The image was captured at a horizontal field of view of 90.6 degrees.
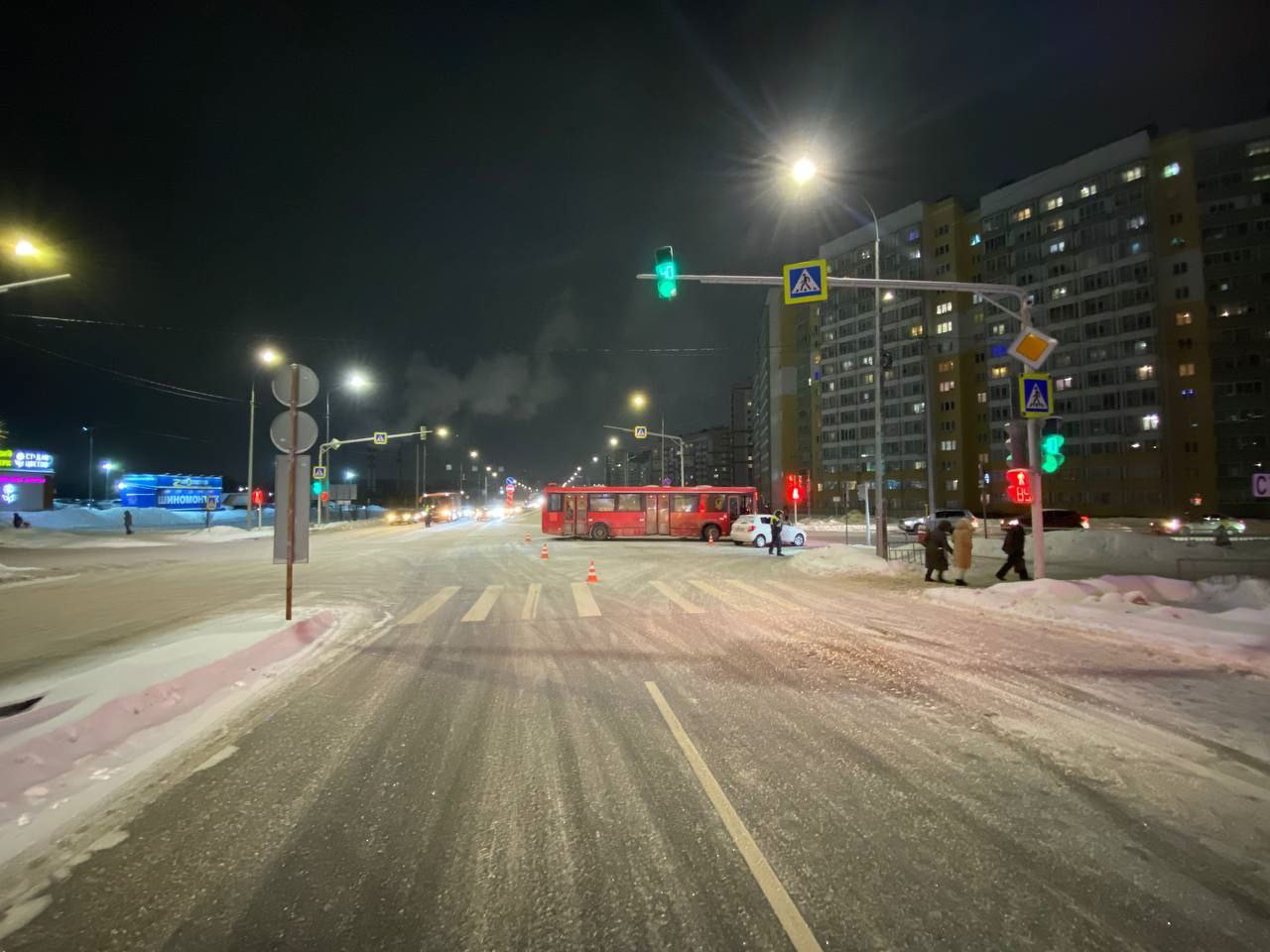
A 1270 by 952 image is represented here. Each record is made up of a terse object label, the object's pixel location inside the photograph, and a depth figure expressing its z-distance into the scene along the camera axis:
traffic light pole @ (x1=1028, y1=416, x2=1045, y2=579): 12.65
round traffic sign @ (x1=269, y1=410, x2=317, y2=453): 9.30
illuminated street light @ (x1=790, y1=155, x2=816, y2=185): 12.56
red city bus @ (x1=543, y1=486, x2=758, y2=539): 31.44
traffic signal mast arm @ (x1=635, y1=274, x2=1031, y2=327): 11.58
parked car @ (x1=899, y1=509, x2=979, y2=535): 38.45
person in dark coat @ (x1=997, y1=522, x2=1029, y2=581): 13.85
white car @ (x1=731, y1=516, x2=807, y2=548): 28.12
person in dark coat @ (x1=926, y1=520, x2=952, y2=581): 14.76
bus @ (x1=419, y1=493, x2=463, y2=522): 65.31
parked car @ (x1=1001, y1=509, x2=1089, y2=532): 32.50
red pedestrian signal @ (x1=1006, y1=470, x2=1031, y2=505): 15.06
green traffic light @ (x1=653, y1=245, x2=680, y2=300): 11.40
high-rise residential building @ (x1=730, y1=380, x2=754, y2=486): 152.38
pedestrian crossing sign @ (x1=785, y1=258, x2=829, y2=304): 11.54
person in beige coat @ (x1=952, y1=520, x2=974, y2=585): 14.23
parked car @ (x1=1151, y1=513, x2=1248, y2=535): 30.36
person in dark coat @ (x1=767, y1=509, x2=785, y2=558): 22.69
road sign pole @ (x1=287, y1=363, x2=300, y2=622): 9.30
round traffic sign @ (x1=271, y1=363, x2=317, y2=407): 9.24
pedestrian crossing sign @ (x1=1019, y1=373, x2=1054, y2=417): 12.58
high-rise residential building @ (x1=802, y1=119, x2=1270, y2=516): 56.03
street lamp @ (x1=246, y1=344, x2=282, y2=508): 32.34
